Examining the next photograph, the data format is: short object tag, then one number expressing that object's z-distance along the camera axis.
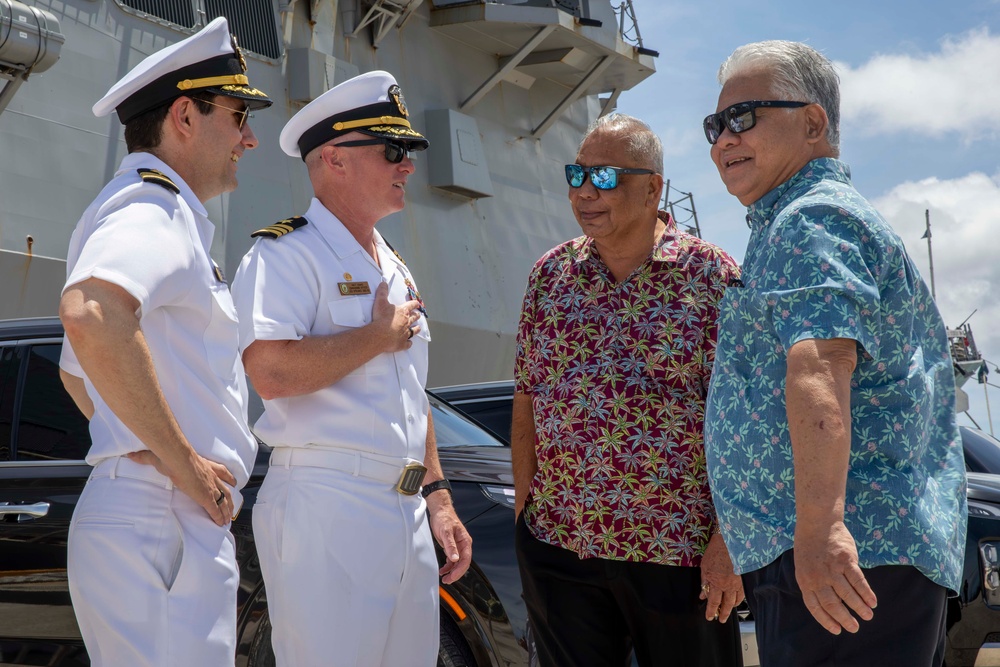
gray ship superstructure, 10.21
